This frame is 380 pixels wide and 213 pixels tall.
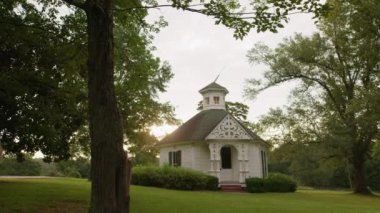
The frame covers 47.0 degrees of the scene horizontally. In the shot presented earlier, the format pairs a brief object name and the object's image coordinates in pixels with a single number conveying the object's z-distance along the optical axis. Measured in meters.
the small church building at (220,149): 33.28
